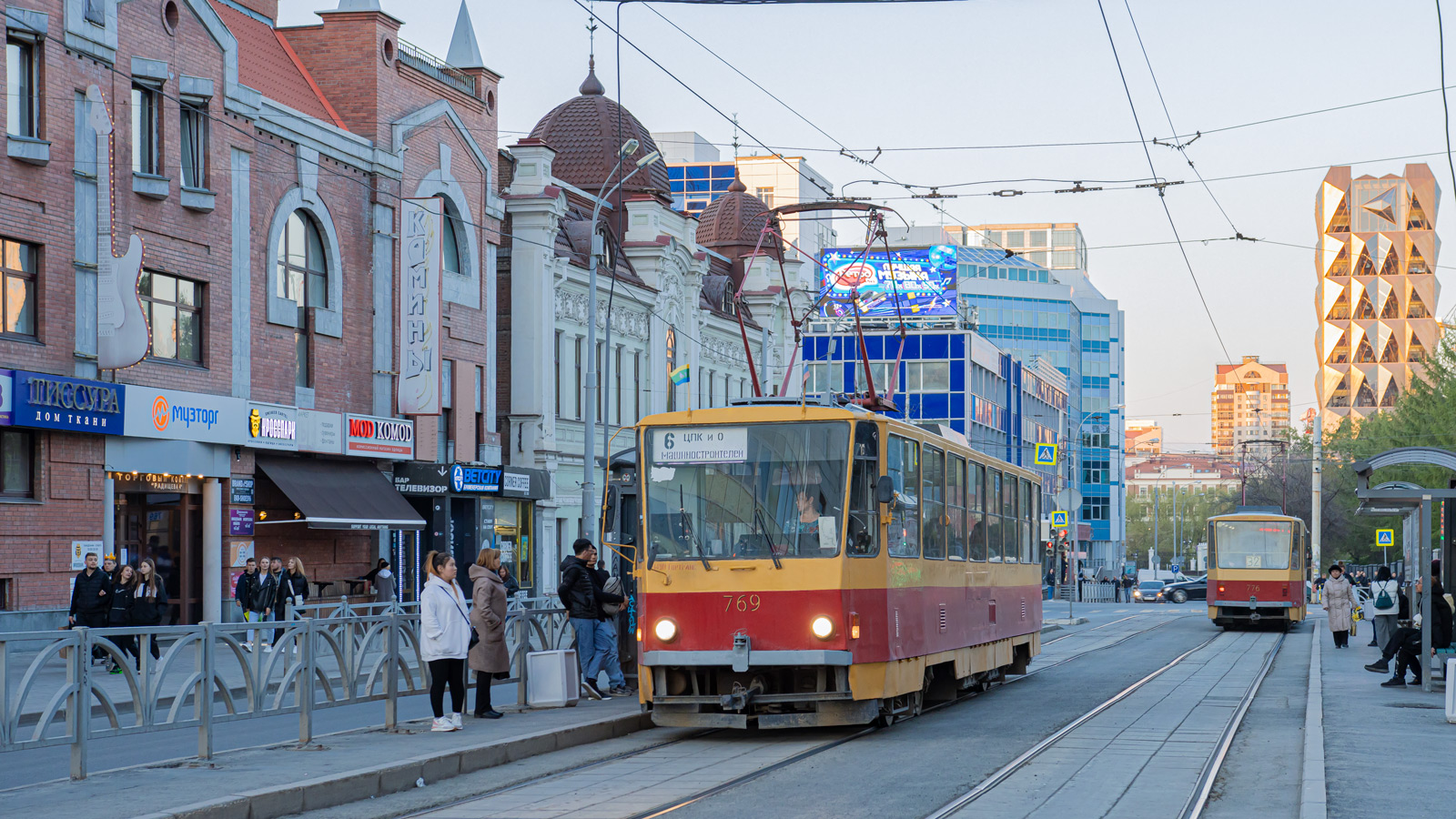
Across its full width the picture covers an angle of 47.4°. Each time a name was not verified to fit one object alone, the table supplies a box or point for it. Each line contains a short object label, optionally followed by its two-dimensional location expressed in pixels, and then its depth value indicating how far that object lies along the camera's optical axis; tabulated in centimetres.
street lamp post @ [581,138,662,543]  3222
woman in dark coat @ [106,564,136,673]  2225
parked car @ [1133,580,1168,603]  7523
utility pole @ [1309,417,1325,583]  6397
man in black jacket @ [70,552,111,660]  2209
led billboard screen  8469
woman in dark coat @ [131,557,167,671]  2259
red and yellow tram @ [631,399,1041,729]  1449
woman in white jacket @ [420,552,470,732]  1391
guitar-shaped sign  2559
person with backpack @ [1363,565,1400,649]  2344
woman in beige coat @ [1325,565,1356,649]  3194
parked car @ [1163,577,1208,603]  7081
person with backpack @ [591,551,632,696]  1725
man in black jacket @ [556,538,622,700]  1712
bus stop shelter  1873
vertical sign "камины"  3466
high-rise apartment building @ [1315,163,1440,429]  15075
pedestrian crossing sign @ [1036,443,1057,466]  4534
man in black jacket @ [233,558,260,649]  2702
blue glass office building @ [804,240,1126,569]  8200
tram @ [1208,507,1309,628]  4009
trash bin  1653
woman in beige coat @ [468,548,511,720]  1498
